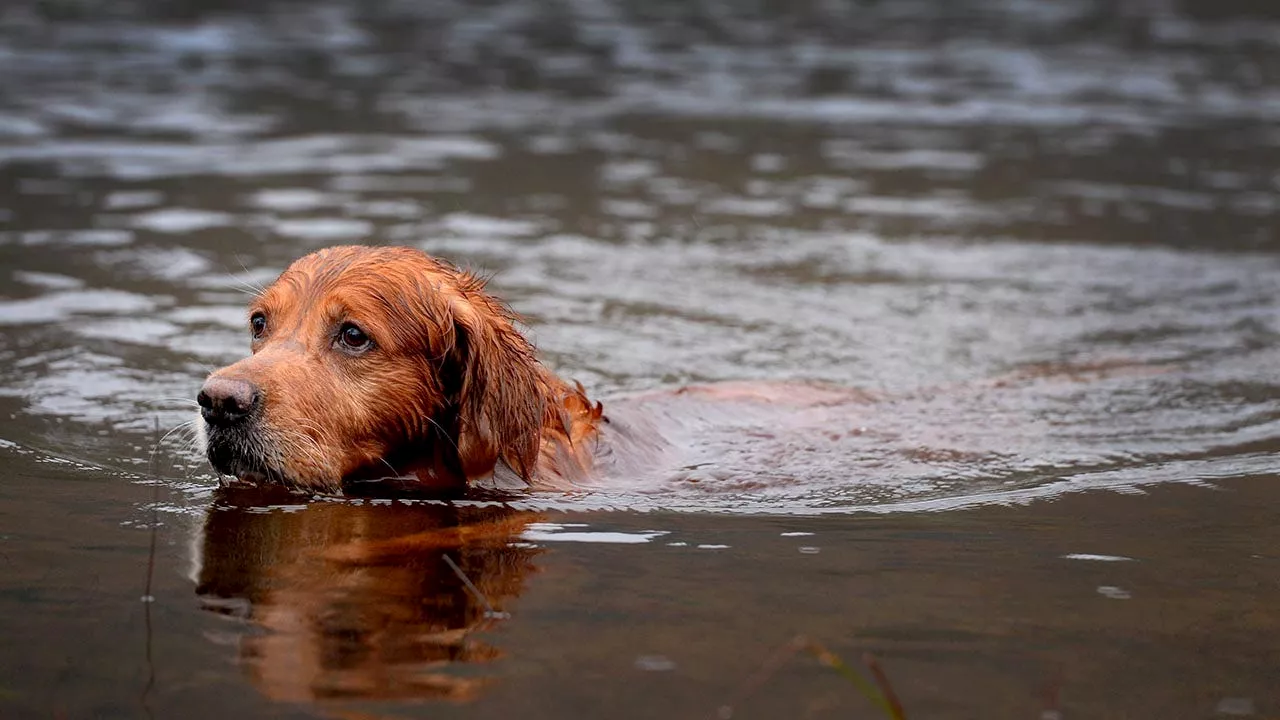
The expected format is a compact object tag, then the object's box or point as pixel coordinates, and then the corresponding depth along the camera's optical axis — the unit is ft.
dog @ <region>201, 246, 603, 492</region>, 19.33
